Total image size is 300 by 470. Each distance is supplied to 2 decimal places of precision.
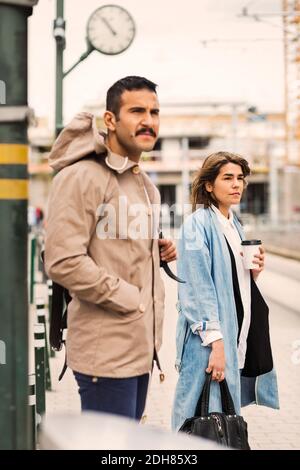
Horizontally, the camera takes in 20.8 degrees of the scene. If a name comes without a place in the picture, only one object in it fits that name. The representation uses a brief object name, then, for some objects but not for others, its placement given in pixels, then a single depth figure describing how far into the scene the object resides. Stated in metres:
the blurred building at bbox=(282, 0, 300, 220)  47.34
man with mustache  2.79
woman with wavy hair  4.00
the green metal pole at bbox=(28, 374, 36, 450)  4.16
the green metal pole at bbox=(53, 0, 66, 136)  10.12
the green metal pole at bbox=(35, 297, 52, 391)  6.13
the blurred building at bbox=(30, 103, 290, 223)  79.88
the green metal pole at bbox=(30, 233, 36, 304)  12.38
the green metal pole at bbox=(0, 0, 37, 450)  2.64
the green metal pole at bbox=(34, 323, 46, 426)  5.50
